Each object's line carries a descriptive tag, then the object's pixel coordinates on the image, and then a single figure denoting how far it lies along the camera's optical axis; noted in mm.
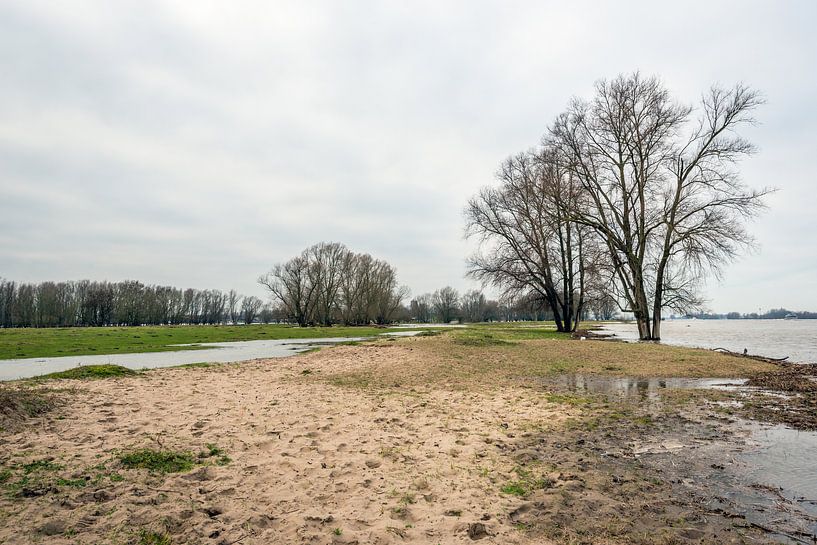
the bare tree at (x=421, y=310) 162725
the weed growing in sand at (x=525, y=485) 4816
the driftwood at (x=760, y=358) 17255
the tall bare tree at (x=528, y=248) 38406
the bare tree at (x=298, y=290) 87500
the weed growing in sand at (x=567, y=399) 9469
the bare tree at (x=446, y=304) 152000
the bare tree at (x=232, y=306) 154500
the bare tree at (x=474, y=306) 157750
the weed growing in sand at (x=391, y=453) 5953
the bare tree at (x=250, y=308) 153475
